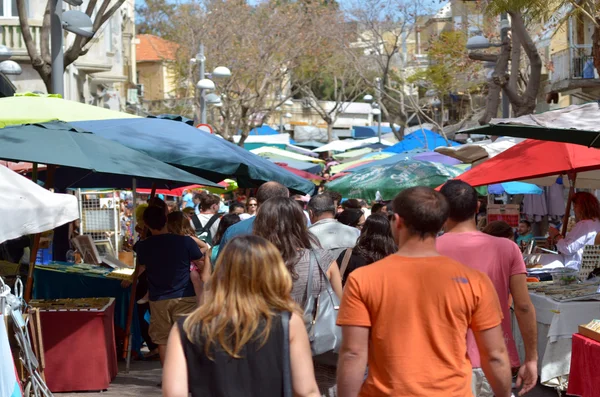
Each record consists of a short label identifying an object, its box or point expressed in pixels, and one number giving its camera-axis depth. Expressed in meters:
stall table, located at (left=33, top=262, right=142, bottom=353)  10.79
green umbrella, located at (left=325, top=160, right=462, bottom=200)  17.22
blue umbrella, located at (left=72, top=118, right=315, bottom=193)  10.00
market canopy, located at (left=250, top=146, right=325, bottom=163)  34.60
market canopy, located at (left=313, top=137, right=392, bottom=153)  45.47
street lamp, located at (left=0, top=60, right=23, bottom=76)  18.59
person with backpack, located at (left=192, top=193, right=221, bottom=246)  15.13
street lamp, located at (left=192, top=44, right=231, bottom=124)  24.86
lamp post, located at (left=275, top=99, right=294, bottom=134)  64.90
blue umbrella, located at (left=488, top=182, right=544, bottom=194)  17.89
